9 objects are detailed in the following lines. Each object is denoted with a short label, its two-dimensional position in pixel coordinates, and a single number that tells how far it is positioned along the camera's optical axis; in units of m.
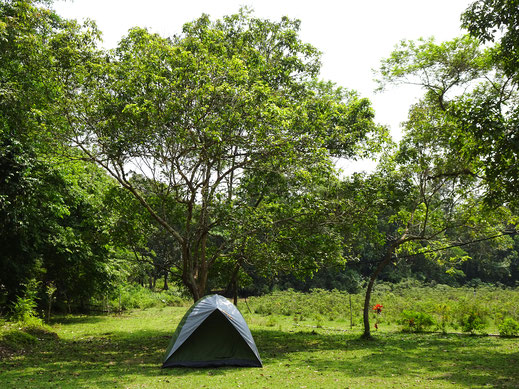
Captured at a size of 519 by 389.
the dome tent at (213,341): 10.57
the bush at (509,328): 15.36
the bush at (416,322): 18.00
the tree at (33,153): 12.08
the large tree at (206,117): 11.81
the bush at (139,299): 26.98
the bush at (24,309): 15.26
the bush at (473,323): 16.58
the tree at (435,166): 14.47
